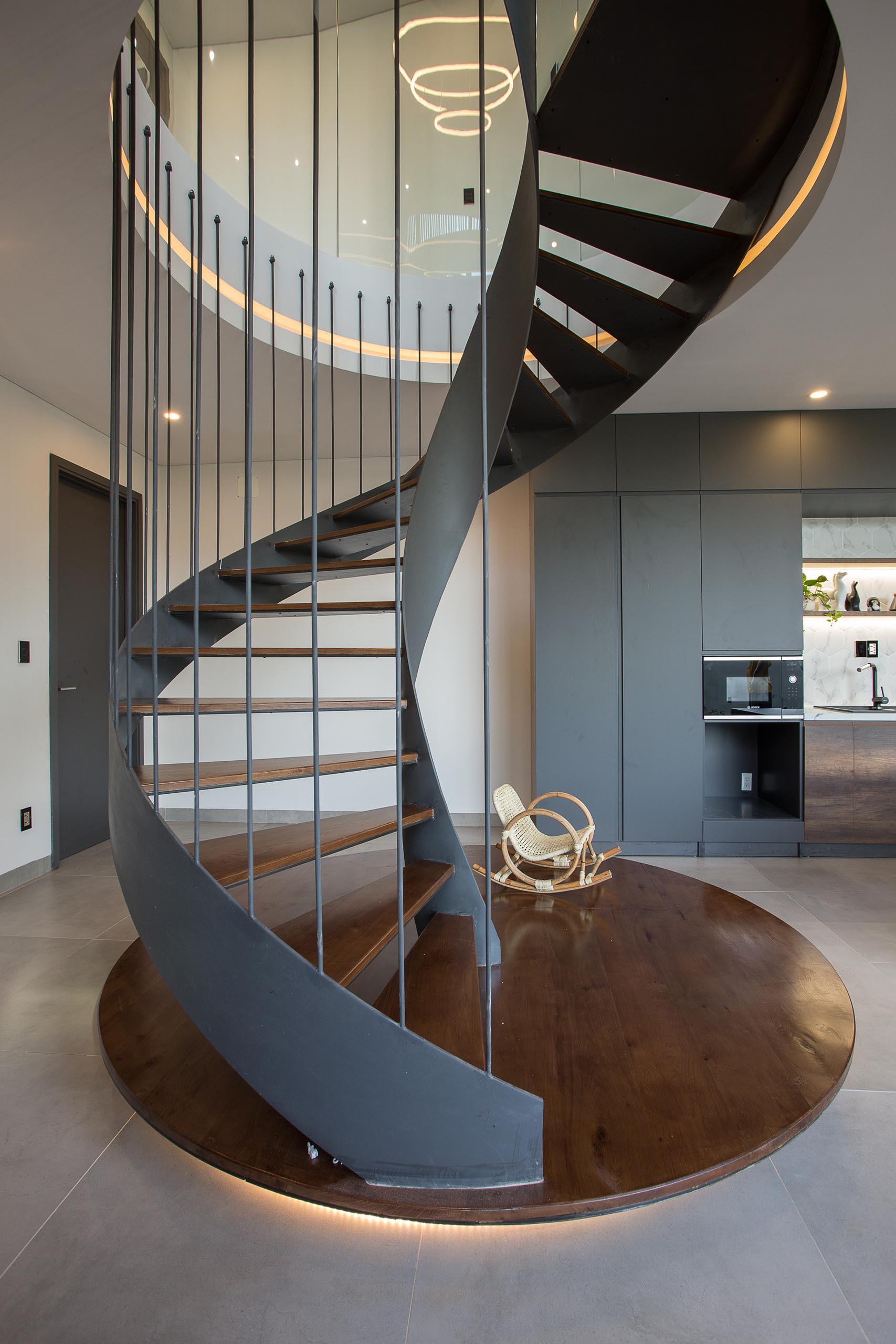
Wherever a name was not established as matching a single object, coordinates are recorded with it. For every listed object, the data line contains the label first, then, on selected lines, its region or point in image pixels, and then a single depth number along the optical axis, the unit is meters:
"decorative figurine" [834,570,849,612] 4.49
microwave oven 4.05
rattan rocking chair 2.81
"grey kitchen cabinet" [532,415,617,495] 4.08
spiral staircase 1.35
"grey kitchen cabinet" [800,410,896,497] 4.01
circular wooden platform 1.33
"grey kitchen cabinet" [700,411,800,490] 4.04
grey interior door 4.10
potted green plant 4.42
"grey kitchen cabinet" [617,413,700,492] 4.07
